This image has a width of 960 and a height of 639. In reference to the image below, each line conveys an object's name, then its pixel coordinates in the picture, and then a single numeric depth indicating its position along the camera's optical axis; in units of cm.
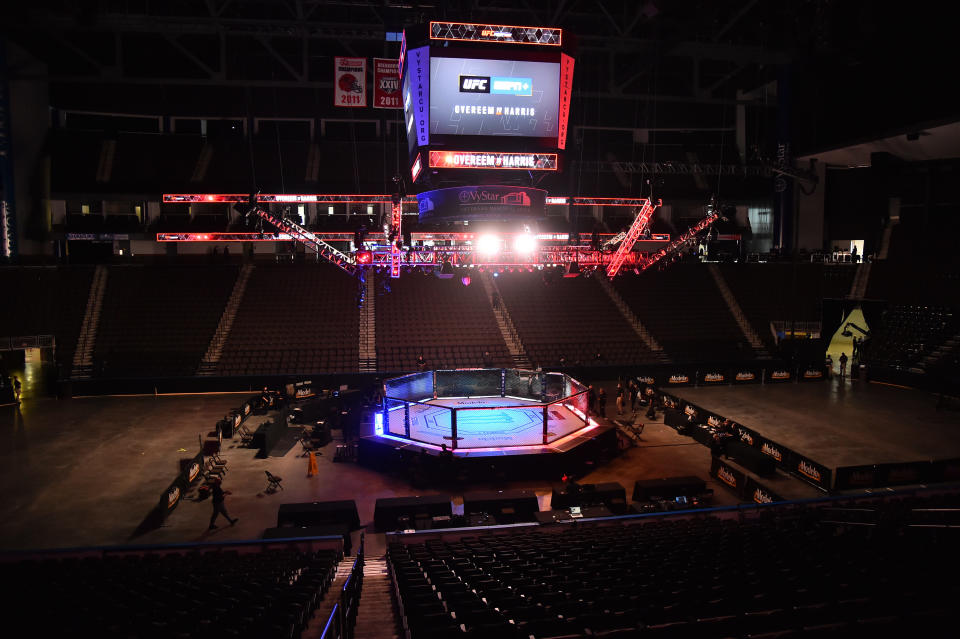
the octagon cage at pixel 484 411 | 1819
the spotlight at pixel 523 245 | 2117
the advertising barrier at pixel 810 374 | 2894
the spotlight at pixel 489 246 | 2098
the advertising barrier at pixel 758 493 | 1448
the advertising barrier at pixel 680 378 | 2742
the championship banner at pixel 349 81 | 2106
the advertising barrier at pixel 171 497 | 1380
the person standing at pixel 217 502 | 1336
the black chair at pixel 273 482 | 1565
